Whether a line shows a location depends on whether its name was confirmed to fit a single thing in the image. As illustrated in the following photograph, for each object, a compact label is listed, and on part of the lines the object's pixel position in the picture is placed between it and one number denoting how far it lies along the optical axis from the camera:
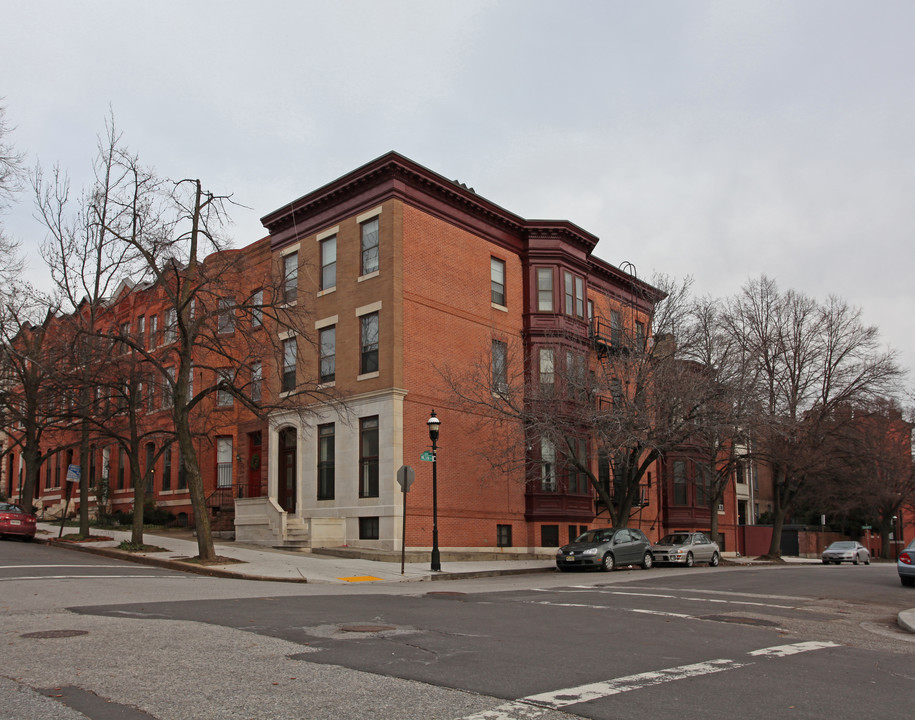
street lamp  22.66
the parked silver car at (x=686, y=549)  31.20
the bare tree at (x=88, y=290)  23.22
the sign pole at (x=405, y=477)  21.77
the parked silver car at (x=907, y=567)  22.81
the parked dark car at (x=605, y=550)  25.69
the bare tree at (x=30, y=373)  28.27
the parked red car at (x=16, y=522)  28.28
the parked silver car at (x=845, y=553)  43.53
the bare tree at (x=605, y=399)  27.22
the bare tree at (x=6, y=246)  18.71
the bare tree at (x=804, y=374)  38.75
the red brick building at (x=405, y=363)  27.64
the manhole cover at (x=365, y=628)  10.17
